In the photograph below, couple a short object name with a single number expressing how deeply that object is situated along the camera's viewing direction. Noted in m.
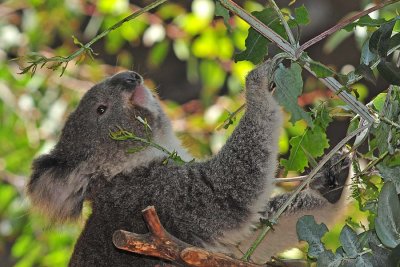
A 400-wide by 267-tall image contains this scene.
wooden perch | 4.65
